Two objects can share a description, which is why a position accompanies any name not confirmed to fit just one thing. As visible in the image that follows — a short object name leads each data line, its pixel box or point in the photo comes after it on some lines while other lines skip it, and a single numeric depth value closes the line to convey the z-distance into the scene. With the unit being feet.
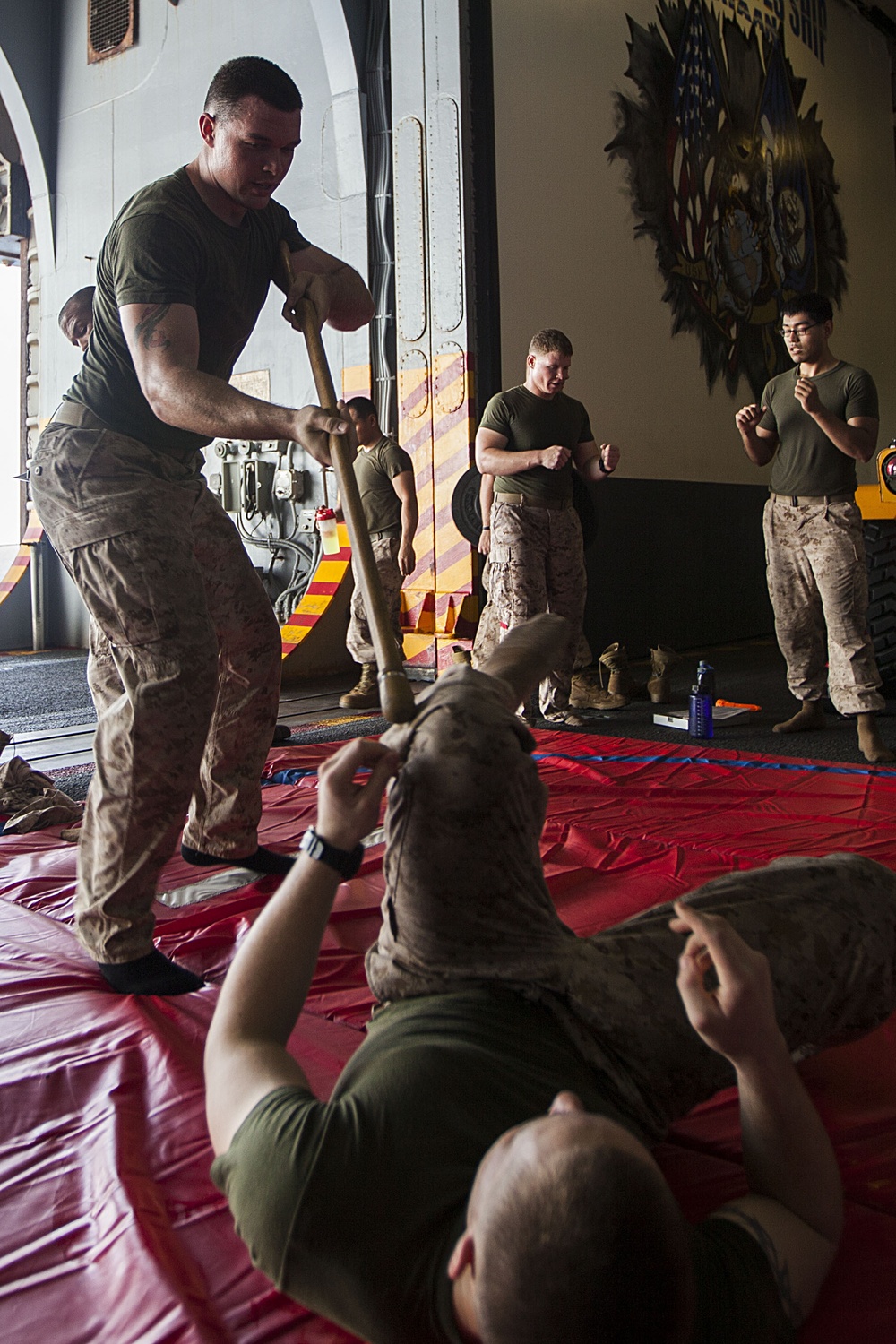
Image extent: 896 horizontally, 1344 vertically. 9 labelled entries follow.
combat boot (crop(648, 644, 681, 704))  16.61
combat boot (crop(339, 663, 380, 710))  16.78
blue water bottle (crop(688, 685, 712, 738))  13.61
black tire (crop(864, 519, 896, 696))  15.92
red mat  3.53
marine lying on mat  2.43
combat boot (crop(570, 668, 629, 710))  16.44
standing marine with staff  6.03
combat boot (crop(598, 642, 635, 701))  16.88
